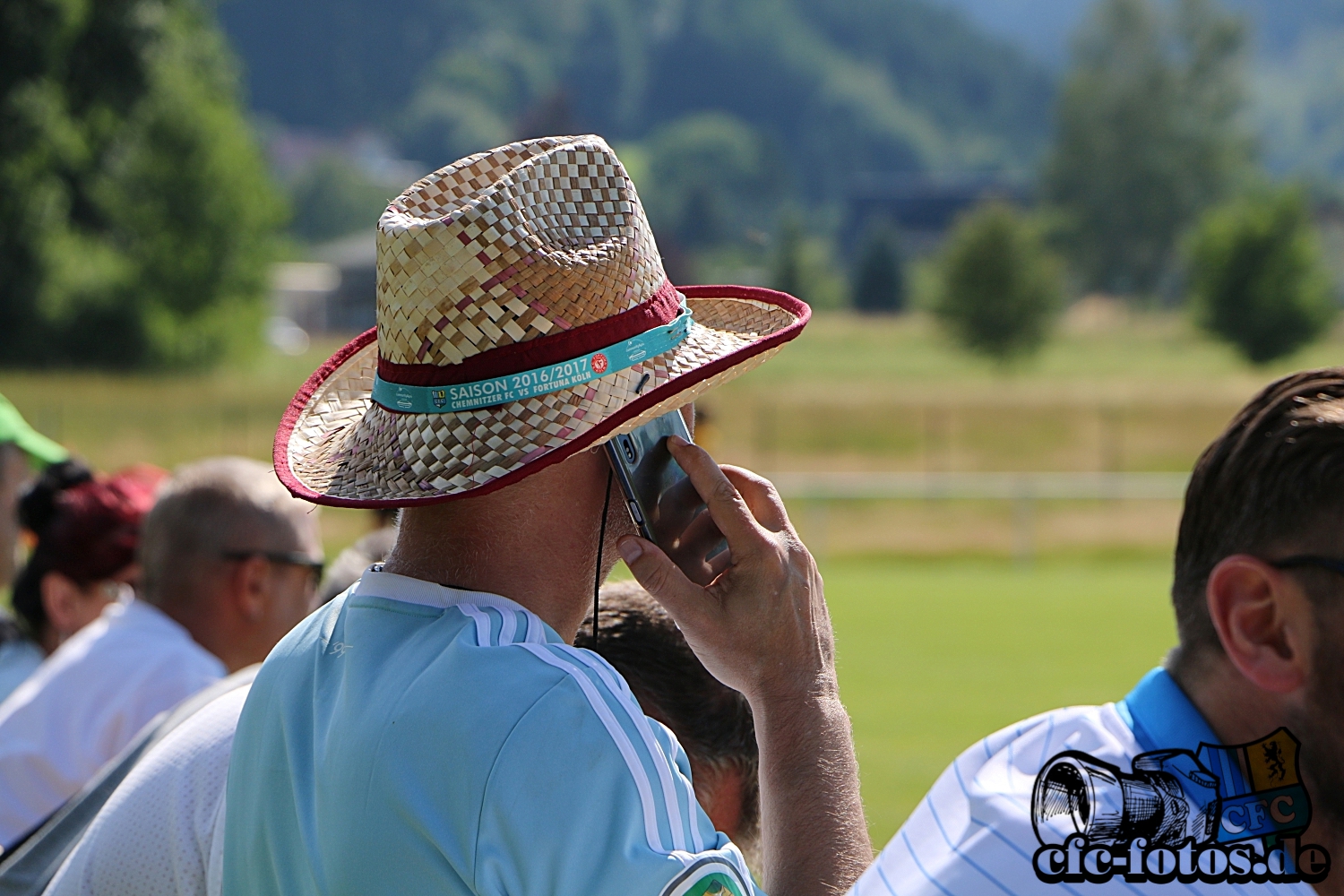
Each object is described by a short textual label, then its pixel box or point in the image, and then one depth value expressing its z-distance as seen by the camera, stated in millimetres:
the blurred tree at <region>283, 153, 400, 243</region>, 172375
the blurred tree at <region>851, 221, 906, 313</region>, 103375
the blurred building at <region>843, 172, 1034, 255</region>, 141750
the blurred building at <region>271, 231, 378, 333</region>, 117125
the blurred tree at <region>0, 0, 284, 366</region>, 43375
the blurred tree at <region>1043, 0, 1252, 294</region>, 101125
